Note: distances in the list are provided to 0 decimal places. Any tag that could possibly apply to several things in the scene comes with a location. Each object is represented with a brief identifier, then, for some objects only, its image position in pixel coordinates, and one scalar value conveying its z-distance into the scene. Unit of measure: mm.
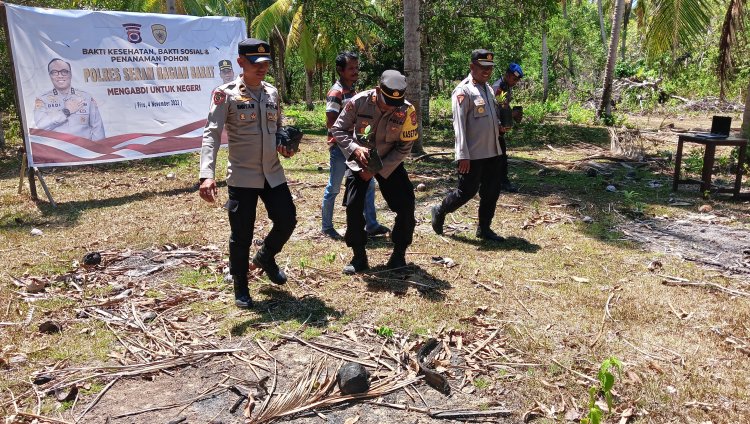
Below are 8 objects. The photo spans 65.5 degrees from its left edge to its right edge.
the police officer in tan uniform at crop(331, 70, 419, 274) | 4750
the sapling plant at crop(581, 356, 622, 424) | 2855
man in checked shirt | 6023
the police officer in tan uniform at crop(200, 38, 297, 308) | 4375
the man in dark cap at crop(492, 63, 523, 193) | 7711
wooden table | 7781
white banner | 8250
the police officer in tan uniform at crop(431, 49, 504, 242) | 5945
